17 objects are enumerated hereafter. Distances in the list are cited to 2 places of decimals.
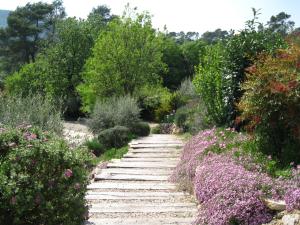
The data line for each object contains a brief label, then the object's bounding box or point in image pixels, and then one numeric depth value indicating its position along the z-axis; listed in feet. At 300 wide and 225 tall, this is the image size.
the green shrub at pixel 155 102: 61.33
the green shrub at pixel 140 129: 45.96
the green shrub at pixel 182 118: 48.01
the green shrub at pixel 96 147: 39.60
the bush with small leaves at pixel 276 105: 22.03
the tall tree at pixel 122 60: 62.49
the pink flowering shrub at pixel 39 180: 14.39
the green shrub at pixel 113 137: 41.11
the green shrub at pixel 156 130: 51.89
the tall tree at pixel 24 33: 143.84
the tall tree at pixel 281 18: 183.40
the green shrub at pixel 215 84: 34.47
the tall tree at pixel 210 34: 220.23
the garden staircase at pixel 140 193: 19.60
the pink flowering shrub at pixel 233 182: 16.79
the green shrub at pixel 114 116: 46.19
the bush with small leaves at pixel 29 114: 31.73
